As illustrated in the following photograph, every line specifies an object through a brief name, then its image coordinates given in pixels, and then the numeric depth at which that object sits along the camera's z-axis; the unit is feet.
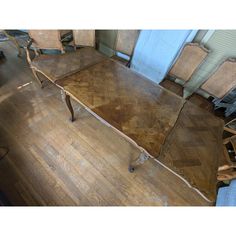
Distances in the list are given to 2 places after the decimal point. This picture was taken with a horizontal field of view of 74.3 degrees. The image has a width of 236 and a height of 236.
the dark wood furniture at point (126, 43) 7.55
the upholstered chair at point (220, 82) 6.27
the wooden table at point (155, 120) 4.09
